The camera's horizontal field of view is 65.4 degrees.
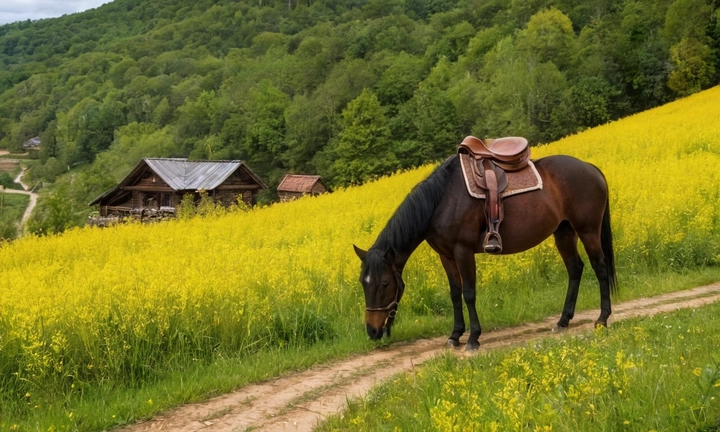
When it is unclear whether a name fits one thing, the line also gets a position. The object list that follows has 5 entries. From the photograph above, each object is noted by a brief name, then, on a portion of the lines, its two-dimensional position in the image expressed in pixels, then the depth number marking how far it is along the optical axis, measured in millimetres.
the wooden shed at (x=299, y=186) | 50750
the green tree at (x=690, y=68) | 38750
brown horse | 6570
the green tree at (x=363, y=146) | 60594
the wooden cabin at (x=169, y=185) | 37906
